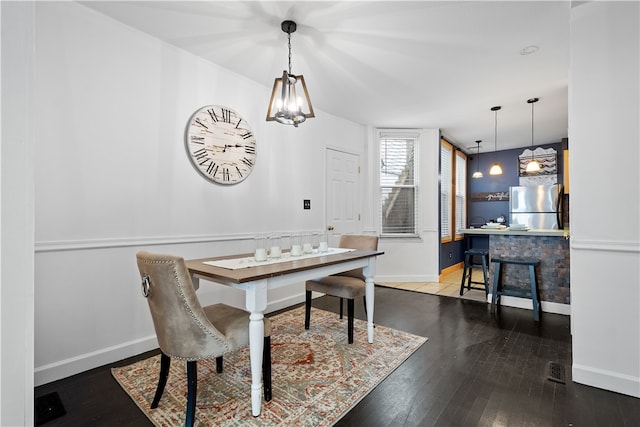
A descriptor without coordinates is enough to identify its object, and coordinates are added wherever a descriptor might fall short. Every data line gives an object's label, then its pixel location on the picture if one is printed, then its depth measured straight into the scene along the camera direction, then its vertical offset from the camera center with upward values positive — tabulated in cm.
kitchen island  346 -51
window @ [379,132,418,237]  519 +52
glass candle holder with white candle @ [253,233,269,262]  218 -29
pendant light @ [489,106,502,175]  429 +146
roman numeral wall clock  282 +68
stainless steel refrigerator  575 +17
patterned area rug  170 -110
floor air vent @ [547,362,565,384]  208 -111
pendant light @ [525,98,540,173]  499 +78
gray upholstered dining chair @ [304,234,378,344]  265 -62
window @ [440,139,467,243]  580 +47
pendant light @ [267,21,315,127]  218 +81
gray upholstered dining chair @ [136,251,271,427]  148 -54
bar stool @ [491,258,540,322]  334 -87
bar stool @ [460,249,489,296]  404 -70
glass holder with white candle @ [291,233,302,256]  245 -29
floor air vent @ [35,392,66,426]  168 -111
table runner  201 -33
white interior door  439 +30
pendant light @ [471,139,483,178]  583 +76
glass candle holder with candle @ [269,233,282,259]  229 -28
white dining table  167 -37
